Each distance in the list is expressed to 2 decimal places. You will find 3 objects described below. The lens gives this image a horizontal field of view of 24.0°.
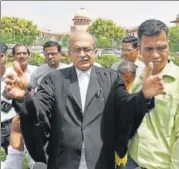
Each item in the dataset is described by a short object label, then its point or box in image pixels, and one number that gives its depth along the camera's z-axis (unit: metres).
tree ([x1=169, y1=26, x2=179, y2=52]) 11.46
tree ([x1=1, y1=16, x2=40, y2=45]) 18.23
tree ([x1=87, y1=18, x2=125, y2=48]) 36.51
